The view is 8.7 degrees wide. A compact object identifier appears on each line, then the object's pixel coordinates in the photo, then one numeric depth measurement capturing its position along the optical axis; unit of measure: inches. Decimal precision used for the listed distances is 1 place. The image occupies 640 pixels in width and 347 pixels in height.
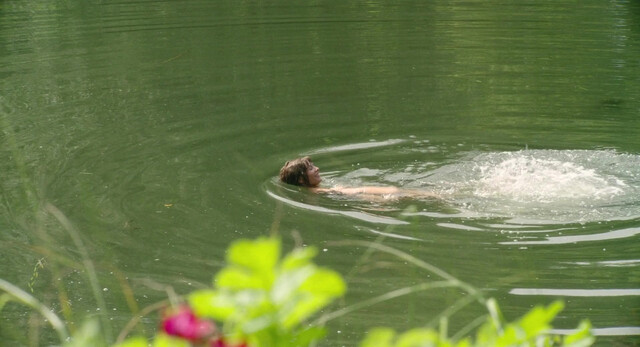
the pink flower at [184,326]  316.8
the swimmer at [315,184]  926.4
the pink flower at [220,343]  323.2
